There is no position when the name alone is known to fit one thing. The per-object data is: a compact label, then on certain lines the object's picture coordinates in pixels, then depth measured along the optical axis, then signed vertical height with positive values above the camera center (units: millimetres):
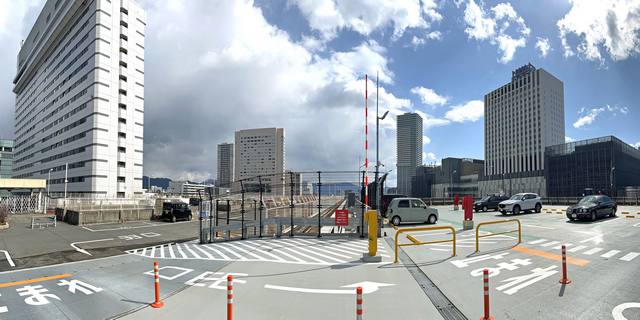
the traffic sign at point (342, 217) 14883 -1798
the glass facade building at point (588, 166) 90750 +4040
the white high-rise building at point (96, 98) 55469 +14683
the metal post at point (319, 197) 14448 -873
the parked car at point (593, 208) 19484 -1798
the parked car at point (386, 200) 25562 -1794
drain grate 6188 -2618
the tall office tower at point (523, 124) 153625 +27306
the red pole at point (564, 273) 7685 -2242
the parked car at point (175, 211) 29688 -3174
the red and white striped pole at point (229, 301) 5143 -1965
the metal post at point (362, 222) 14961 -2110
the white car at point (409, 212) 20609 -2132
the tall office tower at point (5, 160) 116125 +5697
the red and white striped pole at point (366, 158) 12134 +746
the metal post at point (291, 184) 14480 -289
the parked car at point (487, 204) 31188 -2424
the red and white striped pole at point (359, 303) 4555 -1762
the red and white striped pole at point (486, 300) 5529 -2089
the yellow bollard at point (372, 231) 10461 -1701
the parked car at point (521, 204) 25609 -1984
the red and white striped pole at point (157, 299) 6911 -2637
